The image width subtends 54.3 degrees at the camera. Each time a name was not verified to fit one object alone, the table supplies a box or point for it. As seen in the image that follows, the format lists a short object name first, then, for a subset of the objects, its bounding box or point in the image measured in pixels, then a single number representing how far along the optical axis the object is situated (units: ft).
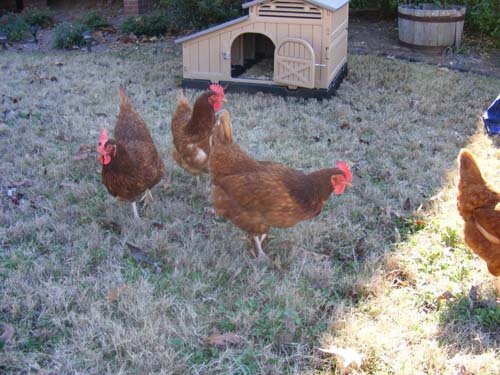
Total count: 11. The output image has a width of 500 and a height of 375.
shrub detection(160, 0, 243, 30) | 27.07
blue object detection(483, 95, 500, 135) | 17.43
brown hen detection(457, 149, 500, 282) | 9.27
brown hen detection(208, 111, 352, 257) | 10.06
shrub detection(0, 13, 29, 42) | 32.83
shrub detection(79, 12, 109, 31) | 33.99
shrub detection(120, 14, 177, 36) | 32.45
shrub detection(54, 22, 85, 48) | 30.91
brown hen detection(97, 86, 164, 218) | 11.32
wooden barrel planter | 27.14
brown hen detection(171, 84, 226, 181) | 13.10
